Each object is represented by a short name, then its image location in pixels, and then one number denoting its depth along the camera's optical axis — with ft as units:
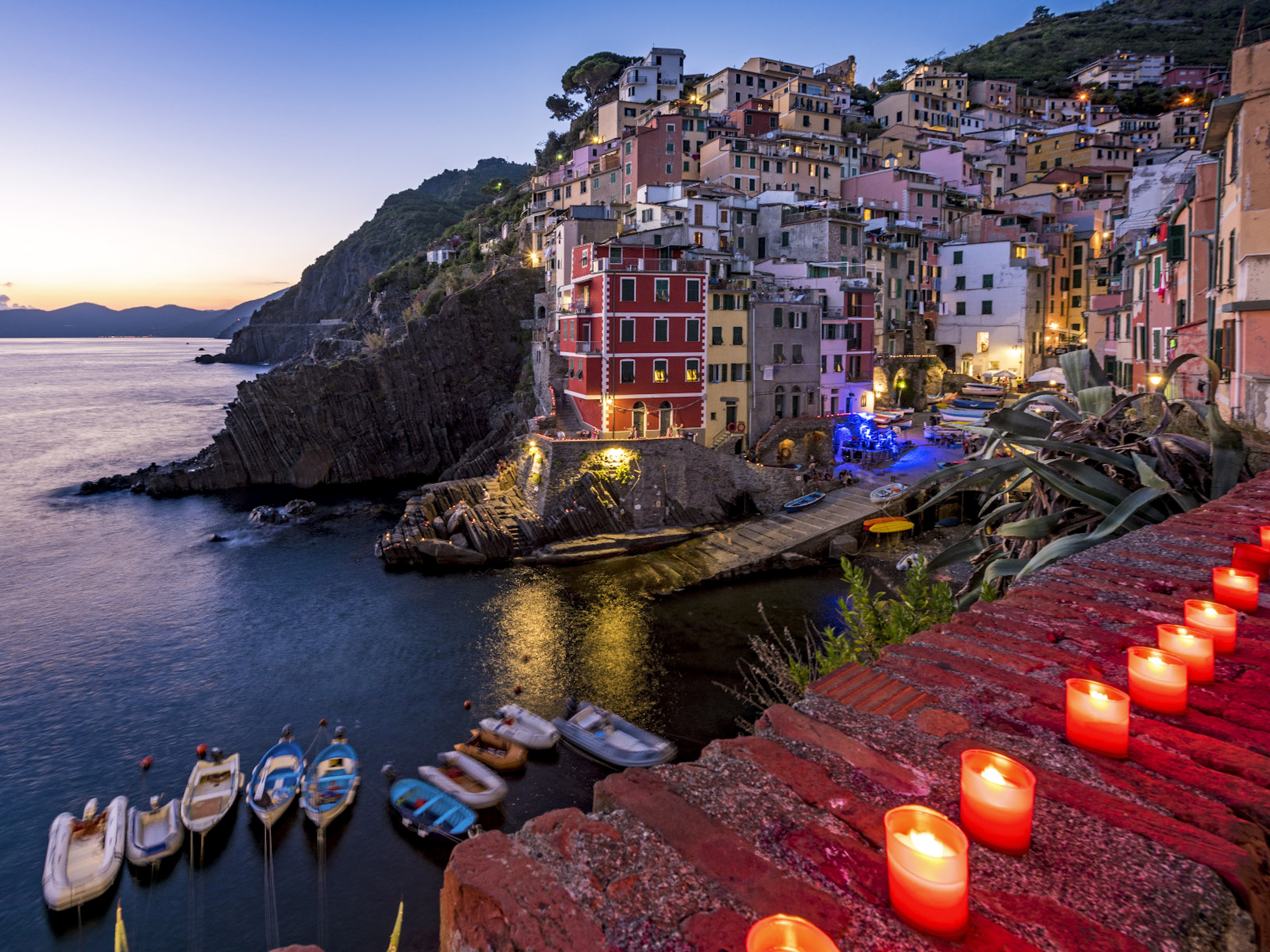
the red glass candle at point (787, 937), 5.32
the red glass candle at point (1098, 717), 8.13
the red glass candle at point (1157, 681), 9.25
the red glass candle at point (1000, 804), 6.57
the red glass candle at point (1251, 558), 13.65
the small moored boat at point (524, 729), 71.26
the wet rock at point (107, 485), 191.01
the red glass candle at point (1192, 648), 9.82
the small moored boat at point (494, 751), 68.49
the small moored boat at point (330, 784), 63.31
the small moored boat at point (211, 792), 63.00
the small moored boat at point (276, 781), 64.28
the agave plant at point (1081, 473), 20.86
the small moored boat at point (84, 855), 56.34
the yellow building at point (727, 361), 142.20
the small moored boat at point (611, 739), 68.54
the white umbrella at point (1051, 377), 133.28
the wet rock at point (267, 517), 160.76
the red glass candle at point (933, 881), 5.55
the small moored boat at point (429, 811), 60.85
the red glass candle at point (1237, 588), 12.54
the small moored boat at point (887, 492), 123.75
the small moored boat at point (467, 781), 63.67
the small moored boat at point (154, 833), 59.77
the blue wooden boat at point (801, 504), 131.75
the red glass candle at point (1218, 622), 10.99
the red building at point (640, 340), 134.31
